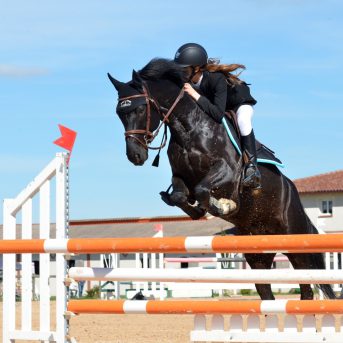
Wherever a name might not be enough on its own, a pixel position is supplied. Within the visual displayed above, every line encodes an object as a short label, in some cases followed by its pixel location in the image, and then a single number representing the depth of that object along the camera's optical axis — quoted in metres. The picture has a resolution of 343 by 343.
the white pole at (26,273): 12.00
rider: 13.23
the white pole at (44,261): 11.62
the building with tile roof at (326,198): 113.69
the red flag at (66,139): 13.07
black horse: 12.68
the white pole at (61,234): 10.49
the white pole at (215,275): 8.79
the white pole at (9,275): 11.77
